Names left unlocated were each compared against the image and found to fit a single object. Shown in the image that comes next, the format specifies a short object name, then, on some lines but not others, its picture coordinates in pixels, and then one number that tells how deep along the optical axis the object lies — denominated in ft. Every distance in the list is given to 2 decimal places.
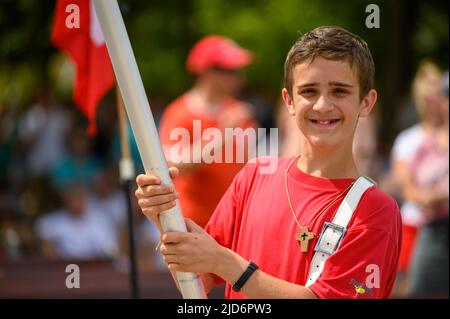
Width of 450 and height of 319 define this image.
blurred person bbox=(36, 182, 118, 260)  59.82
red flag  32.73
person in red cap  42.39
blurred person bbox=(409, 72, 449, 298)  40.55
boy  17.02
